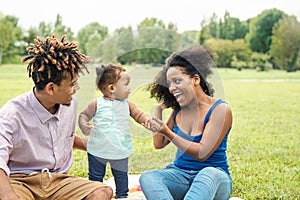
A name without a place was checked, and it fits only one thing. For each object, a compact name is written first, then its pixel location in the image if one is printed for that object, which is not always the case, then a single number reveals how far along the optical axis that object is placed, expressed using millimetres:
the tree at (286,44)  14867
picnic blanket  2963
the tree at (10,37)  13750
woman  2551
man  2354
